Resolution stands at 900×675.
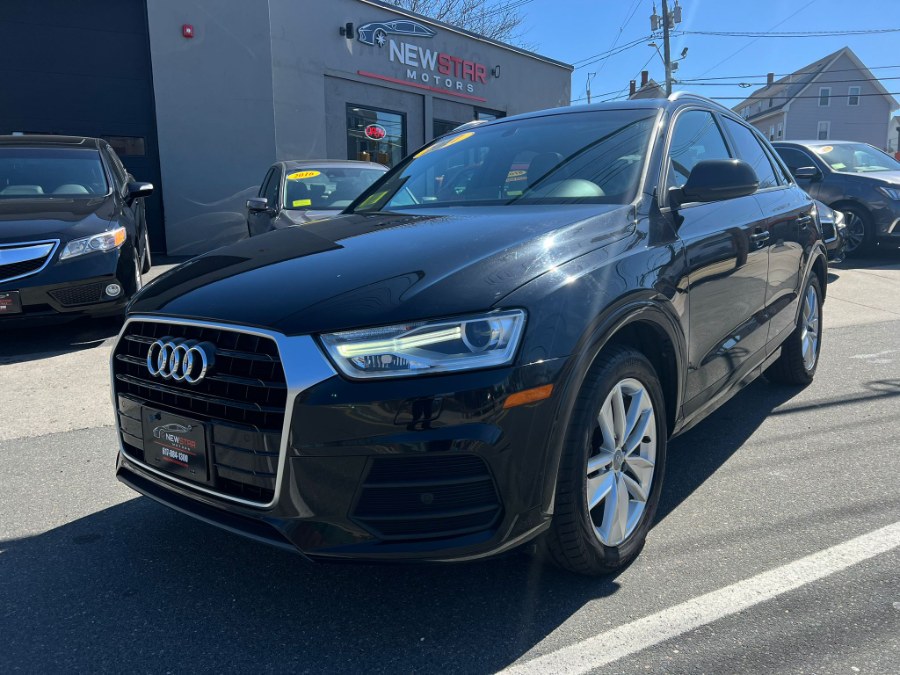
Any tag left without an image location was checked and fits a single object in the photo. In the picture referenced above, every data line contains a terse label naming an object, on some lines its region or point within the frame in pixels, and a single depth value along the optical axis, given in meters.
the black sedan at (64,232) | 5.41
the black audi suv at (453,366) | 1.93
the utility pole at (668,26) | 30.66
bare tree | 27.80
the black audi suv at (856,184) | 10.35
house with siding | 46.50
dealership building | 11.30
